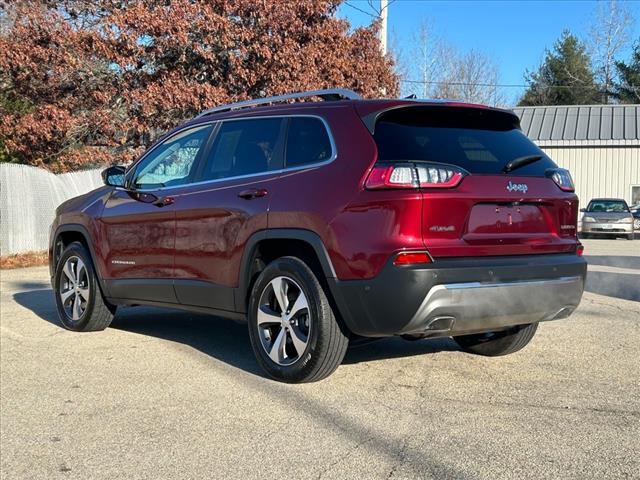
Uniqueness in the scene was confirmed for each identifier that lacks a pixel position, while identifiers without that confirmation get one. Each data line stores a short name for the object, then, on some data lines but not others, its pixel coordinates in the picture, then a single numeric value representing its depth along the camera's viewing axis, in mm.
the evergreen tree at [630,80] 52000
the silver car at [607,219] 24344
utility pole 18988
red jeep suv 4227
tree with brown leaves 15516
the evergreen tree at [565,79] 55625
